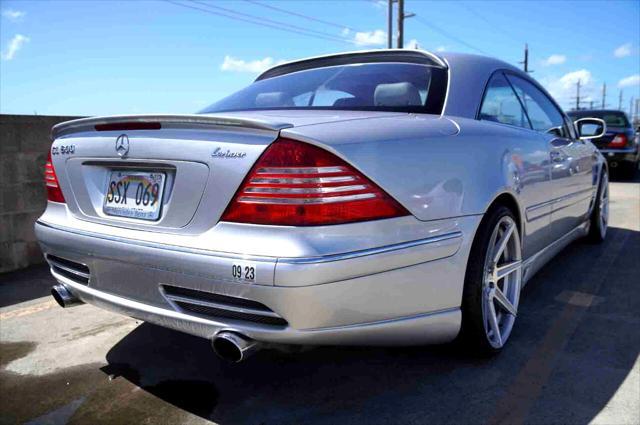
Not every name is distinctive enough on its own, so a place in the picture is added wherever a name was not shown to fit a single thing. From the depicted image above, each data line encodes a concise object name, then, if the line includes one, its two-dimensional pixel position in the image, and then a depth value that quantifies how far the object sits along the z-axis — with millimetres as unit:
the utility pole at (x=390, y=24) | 26691
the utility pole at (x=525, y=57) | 51656
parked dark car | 11125
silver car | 1774
